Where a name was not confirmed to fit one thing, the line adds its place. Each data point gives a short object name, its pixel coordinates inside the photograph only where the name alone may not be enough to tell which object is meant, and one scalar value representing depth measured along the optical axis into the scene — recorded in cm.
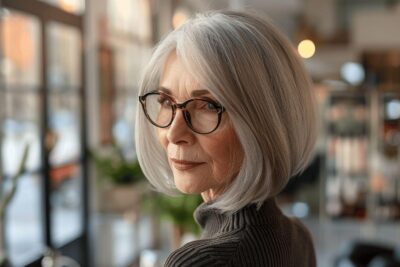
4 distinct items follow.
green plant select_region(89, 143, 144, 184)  447
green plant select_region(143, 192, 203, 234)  305
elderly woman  64
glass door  329
